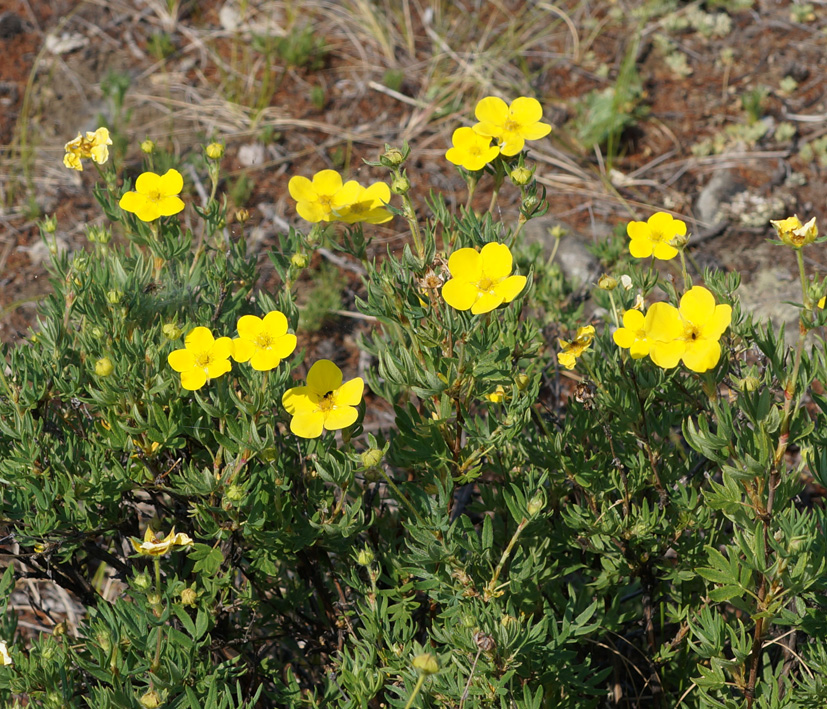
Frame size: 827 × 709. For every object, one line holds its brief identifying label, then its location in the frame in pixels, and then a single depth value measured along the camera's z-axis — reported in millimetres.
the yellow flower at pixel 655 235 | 2230
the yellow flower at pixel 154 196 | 2275
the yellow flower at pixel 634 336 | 1881
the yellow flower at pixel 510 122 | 2137
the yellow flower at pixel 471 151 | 2084
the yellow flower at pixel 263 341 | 1909
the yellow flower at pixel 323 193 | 2285
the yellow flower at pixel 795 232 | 1816
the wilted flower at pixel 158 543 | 1882
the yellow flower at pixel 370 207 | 2238
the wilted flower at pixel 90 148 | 2545
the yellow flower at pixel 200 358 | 1921
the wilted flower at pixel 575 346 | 2242
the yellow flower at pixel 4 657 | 1954
